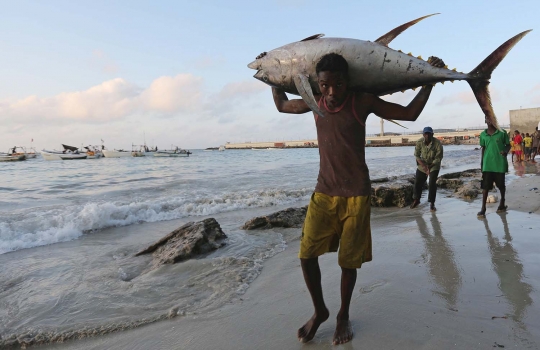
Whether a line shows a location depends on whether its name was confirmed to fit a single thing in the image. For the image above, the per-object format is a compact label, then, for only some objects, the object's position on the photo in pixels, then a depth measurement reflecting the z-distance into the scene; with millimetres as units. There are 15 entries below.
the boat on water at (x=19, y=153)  58500
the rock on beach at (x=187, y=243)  4754
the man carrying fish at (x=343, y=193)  2322
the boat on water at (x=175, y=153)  60638
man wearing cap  7167
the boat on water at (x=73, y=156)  57938
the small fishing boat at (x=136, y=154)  70688
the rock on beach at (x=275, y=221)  6582
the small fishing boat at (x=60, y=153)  56250
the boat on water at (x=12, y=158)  52875
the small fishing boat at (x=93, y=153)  65562
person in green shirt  6285
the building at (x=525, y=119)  25391
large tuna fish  2344
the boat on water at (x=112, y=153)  70938
